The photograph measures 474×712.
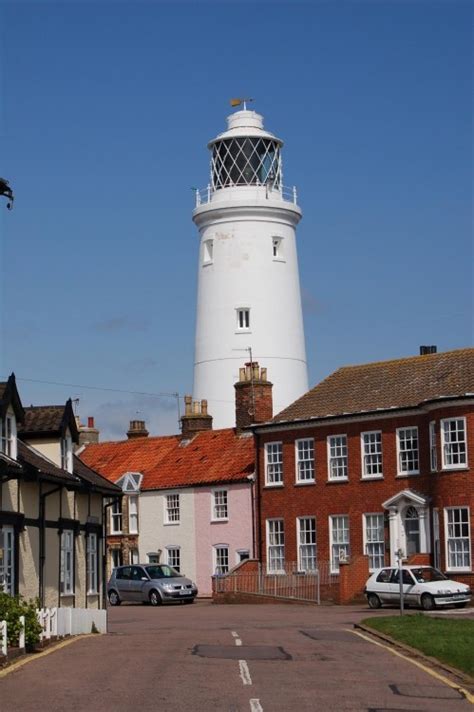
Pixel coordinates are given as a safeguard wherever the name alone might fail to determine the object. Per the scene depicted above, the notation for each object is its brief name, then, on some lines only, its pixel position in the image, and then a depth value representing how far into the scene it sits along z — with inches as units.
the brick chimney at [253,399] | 2443.4
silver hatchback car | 2070.6
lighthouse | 2795.3
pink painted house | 2378.2
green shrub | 934.4
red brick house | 1948.8
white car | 1712.6
